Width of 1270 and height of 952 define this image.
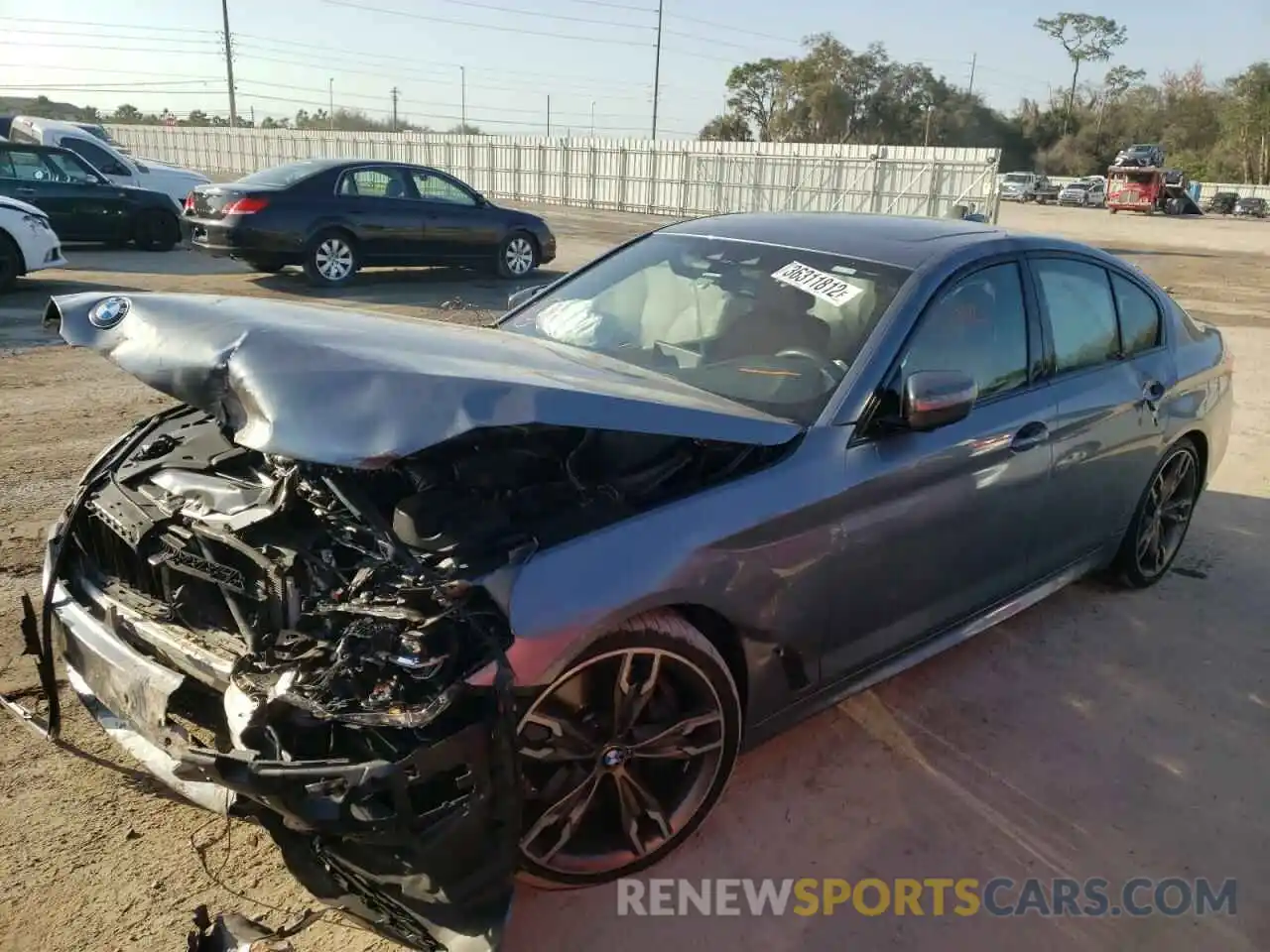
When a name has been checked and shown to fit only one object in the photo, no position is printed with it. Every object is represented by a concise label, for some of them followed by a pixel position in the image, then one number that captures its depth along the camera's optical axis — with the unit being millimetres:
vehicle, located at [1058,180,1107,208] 54062
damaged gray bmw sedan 2092
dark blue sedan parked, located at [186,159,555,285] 11508
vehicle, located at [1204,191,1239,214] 52062
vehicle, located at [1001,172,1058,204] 57781
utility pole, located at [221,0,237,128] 55556
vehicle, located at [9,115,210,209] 16016
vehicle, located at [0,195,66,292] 10219
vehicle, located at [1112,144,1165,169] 48156
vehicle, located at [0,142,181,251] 12930
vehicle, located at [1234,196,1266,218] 51031
